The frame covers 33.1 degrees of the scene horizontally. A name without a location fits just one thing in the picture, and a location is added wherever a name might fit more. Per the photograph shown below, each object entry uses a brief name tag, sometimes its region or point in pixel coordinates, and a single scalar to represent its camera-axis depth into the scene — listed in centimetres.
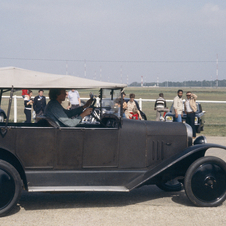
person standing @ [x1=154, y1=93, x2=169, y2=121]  1551
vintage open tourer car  478
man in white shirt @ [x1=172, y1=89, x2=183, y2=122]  1326
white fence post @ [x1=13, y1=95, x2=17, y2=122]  1685
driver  514
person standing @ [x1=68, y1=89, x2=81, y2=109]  1454
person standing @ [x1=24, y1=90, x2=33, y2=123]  1274
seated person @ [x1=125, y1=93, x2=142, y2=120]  1346
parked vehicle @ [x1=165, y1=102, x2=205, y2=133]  1361
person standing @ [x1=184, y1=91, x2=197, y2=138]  1305
